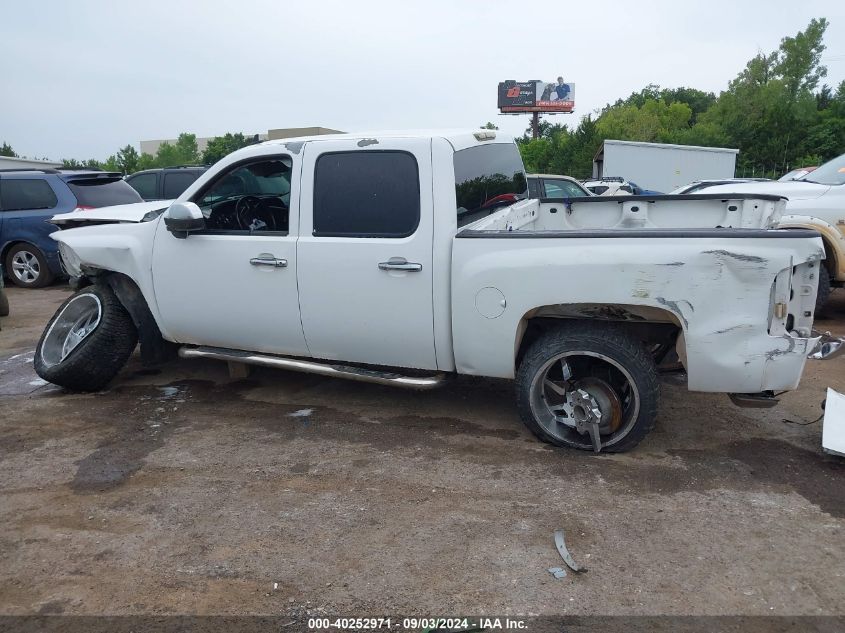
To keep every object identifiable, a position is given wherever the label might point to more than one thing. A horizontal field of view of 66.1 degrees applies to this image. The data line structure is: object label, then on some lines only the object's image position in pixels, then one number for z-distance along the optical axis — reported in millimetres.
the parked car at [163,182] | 12234
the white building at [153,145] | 68406
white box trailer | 24156
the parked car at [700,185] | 8491
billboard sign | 63531
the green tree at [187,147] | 49688
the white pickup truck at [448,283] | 3465
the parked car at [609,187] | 16281
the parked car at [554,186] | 9629
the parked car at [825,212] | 6555
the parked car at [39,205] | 9789
